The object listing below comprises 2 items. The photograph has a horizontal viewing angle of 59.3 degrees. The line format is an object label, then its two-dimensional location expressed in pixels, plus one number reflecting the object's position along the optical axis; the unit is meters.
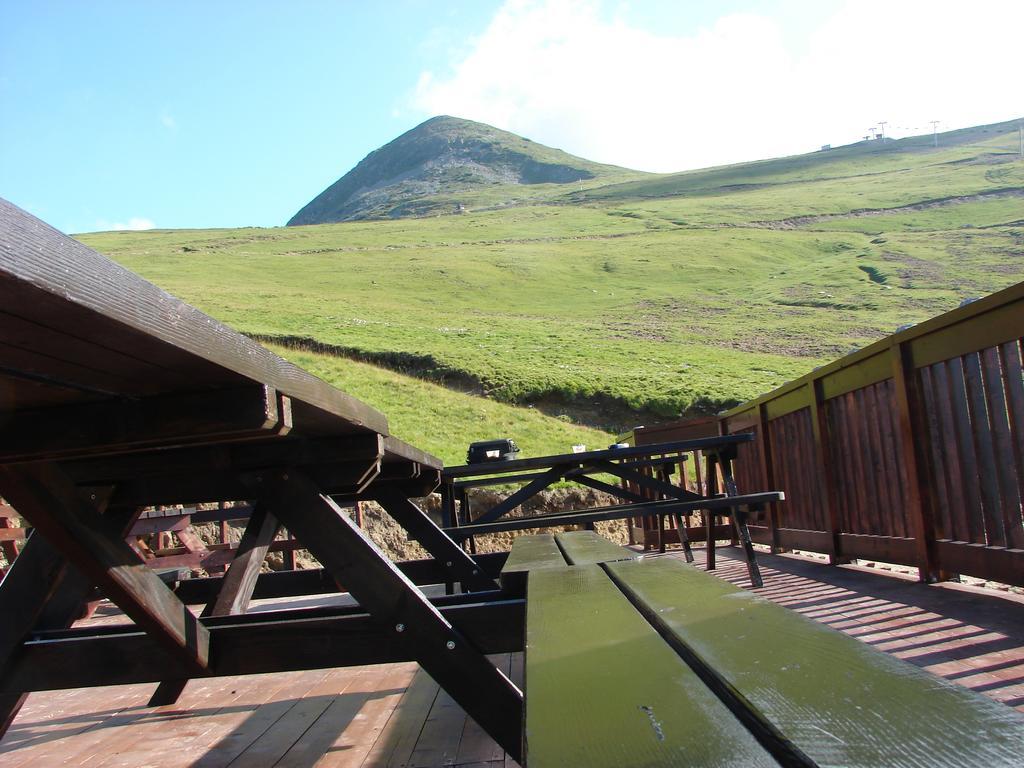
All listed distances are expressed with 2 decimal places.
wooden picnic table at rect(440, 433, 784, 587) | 5.60
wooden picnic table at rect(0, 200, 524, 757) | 1.47
